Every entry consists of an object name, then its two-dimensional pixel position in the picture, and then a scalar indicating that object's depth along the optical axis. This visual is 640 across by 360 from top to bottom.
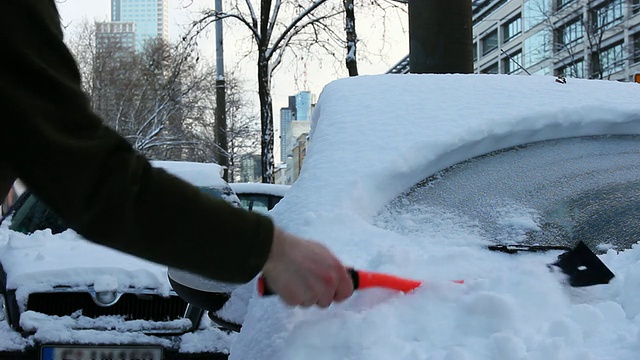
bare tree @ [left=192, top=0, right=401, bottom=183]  14.54
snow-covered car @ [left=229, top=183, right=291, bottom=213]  7.17
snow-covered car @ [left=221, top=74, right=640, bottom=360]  1.20
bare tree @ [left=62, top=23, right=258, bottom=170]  27.78
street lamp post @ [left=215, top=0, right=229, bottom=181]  18.53
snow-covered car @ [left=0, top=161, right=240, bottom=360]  3.87
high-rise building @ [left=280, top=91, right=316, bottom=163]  109.53
